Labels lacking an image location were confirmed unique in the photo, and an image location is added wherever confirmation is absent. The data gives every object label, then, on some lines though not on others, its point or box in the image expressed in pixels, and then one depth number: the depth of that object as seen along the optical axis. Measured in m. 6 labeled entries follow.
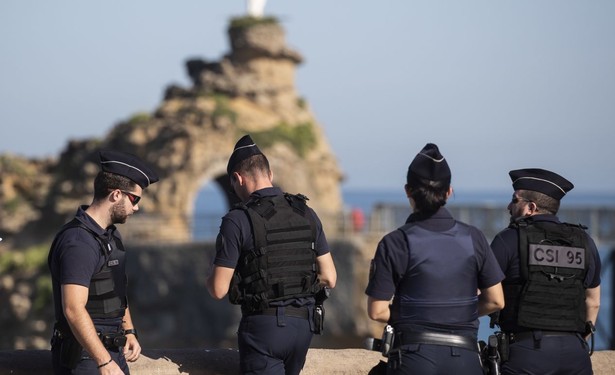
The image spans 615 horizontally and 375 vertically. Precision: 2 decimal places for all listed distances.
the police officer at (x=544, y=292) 12.12
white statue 82.44
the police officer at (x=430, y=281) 11.04
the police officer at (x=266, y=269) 11.55
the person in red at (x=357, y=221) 72.37
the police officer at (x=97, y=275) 10.49
